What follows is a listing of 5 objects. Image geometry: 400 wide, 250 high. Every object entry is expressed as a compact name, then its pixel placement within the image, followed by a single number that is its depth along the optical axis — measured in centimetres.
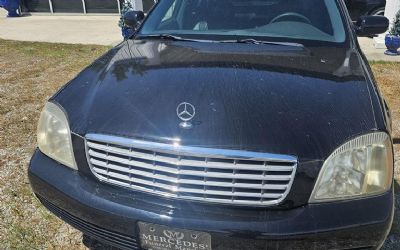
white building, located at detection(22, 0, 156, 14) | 1170
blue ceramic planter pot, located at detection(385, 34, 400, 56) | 695
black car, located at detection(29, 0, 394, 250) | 186
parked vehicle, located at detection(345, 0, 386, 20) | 825
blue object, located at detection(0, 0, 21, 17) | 1216
